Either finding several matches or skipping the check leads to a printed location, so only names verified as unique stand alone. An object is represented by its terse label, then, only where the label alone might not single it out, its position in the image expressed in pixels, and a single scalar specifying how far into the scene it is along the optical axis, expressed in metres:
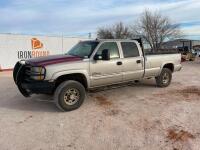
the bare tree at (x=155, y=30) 33.81
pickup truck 3.96
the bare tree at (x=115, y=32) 38.72
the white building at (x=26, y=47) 12.41
